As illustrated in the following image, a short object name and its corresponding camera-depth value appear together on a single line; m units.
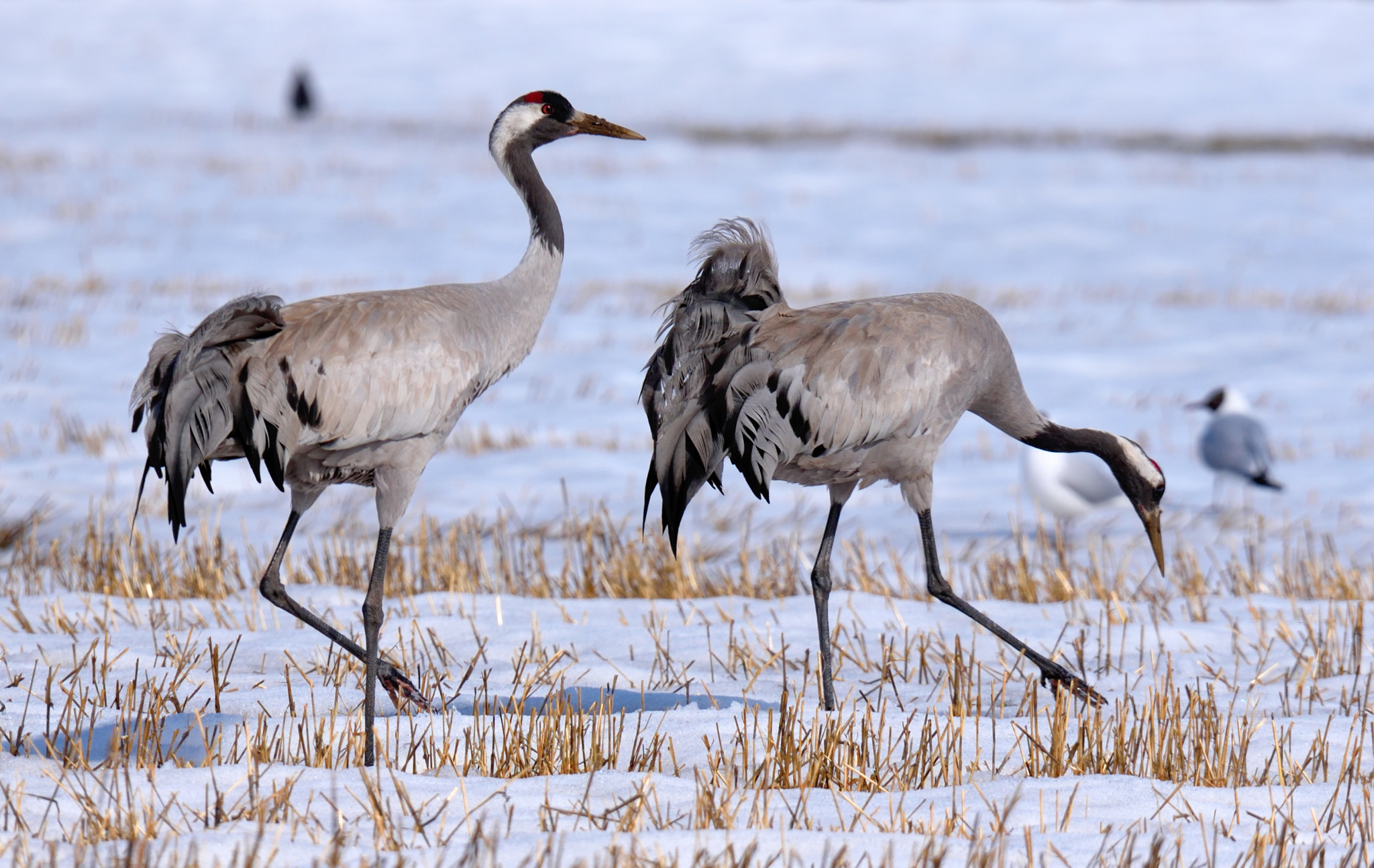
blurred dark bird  74.94
